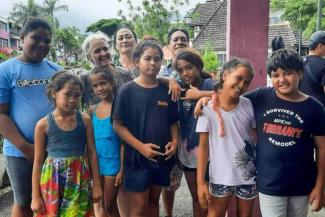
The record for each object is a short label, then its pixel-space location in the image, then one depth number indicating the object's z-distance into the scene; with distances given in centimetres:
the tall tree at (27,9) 5384
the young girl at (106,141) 308
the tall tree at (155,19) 1753
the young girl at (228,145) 266
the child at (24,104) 277
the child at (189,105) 302
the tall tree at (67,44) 5275
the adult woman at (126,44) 392
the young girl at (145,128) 289
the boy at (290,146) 251
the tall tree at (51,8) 5688
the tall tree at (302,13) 1842
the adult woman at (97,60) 337
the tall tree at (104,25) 5398
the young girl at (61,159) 266
